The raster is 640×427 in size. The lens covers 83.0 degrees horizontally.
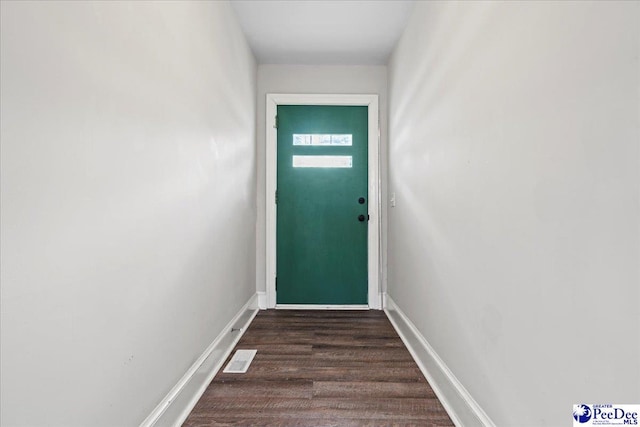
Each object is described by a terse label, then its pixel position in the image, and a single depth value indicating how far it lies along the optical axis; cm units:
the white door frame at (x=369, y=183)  366
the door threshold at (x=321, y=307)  366
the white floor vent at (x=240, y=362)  214
